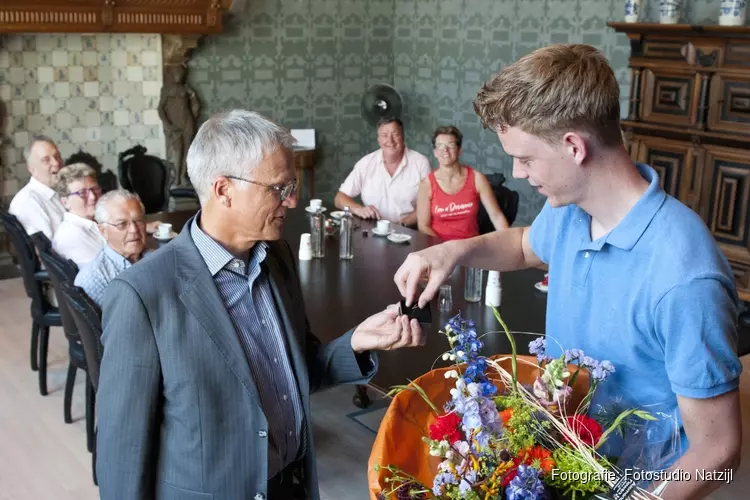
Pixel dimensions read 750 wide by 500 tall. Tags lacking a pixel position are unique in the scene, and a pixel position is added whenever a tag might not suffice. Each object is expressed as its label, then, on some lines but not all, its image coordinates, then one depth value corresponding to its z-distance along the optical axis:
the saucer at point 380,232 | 5.06
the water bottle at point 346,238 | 4.52
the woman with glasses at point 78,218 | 4.71
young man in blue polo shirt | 1.47
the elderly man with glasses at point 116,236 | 4.00
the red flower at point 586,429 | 1.35
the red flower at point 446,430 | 1.34
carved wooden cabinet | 5.94
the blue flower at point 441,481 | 1.26
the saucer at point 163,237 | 4.94
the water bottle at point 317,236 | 4.62
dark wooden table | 3.19
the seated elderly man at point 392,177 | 6.04
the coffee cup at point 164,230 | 4.96
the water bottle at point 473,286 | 3.72
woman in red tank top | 5.50
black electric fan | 8.76
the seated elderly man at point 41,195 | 5.33
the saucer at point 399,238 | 4.89
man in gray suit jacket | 1.87
